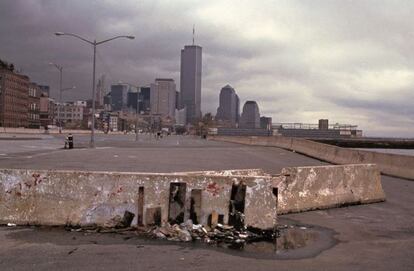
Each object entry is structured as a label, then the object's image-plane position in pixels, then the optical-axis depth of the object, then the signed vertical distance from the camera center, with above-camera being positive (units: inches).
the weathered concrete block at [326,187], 487.8 -59.5
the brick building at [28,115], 7859.3 +7.4
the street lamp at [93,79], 2049.7 +145.5
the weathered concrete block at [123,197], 382.0 -54.3
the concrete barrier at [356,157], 966.4 -69.5
